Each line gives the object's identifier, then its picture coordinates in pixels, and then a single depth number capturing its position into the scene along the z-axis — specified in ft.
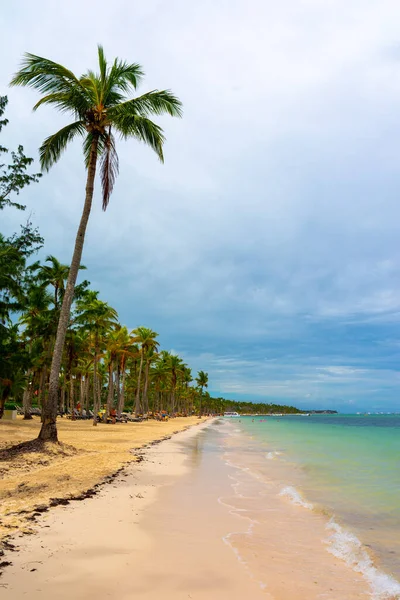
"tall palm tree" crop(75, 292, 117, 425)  117.08
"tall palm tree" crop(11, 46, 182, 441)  46.73
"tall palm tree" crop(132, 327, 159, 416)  193.36
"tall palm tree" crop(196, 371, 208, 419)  362.74
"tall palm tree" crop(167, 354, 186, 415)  270.46
